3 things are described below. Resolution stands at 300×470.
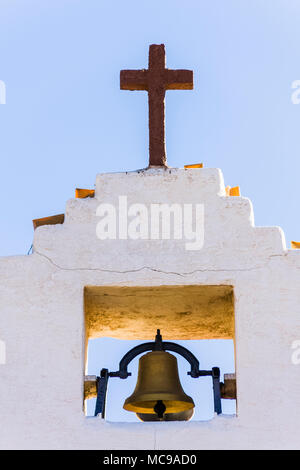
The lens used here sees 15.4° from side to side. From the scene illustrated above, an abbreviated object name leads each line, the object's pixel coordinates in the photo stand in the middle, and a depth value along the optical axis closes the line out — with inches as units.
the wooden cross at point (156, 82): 307.4
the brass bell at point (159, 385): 297.6
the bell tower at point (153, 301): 271.6
